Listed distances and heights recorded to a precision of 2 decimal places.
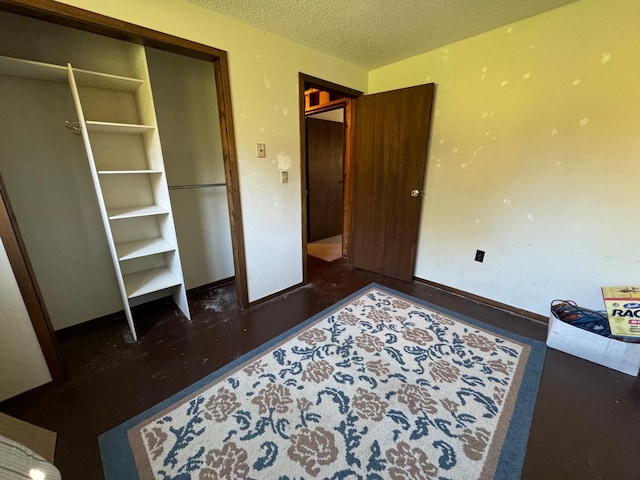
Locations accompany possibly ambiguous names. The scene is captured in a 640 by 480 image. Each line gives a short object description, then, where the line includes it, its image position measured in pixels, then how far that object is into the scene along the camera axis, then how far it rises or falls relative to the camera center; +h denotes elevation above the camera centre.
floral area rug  1.14 -1.25
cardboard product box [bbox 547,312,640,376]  1.60 -1.15
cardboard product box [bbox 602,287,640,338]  1.58 -0.88
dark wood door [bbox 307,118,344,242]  4.12 -0.23
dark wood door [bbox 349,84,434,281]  2.51 -0.14
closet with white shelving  1.65 -0.03
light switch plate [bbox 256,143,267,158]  2.16 +0.10
